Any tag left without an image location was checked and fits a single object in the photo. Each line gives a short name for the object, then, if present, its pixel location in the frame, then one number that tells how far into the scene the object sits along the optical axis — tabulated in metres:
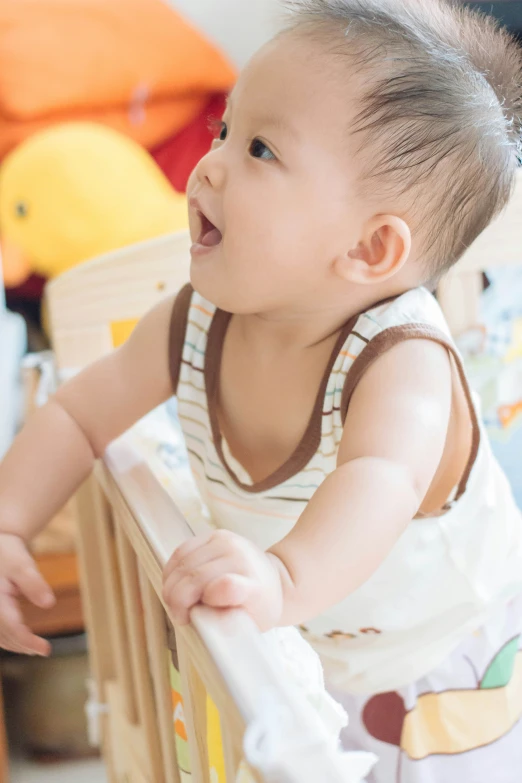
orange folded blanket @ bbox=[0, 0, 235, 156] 2.07
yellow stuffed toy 1.87
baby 0.98
